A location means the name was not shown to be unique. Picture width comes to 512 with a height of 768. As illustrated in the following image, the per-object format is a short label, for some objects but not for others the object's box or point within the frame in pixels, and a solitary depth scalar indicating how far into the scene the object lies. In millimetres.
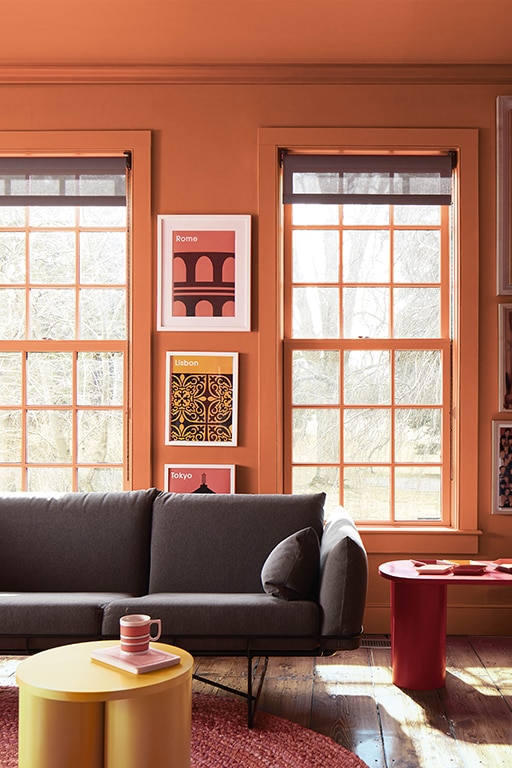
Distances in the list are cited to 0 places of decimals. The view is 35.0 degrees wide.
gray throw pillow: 3582
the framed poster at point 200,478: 4961
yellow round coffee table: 2572
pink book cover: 2723
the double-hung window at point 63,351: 5133
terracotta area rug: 3080
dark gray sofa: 3516
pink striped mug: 2818
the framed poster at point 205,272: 4980
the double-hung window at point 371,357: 5082
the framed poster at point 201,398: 4984
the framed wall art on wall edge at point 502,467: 4961
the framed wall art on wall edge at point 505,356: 4965
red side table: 3928
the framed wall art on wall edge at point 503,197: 4961
